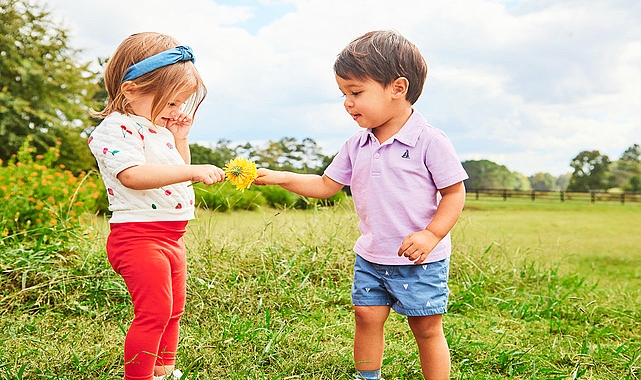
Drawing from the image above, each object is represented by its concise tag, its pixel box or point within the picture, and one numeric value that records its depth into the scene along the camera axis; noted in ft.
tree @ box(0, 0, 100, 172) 51.52
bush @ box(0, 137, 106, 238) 16.51
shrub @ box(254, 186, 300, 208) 20.49
